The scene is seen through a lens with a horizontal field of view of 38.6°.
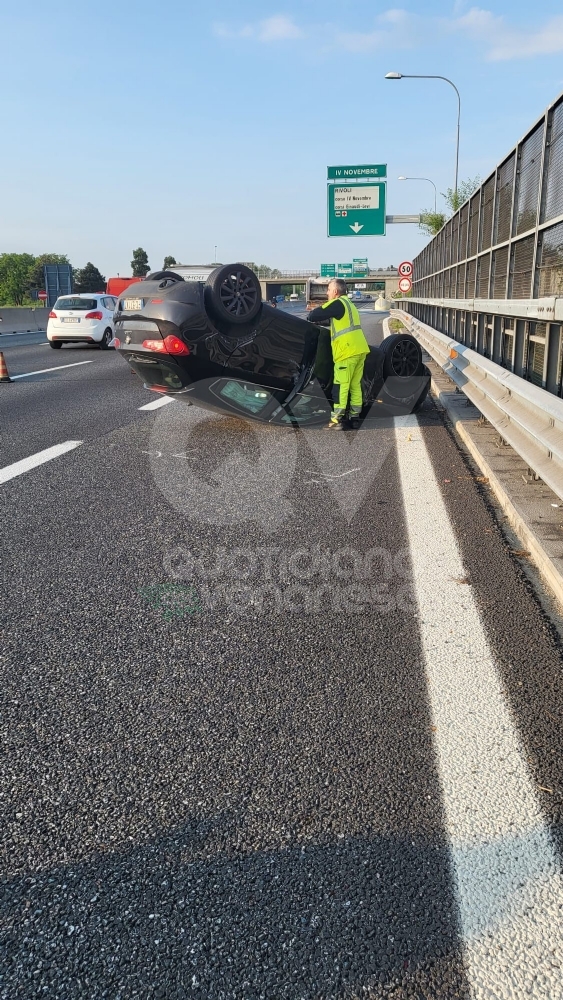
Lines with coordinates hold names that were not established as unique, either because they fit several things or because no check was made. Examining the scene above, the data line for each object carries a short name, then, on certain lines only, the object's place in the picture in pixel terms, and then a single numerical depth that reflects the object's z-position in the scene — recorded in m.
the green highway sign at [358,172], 40.34
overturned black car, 7.09
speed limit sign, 36.19
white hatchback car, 22.23
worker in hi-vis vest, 8.05
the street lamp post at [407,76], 36.34
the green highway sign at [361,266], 106.00
